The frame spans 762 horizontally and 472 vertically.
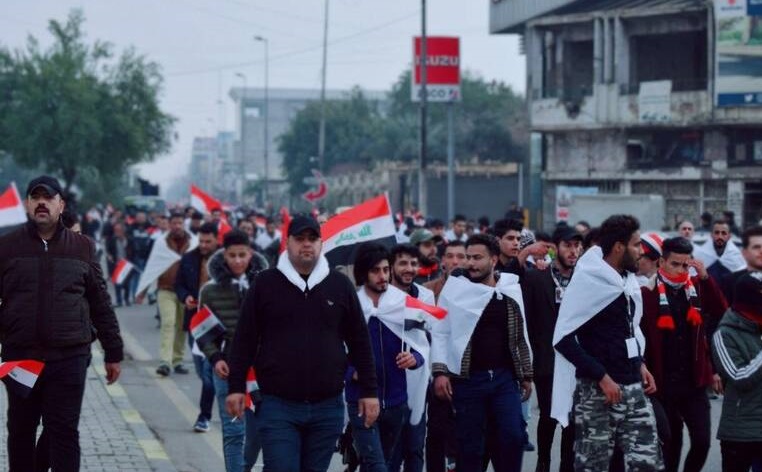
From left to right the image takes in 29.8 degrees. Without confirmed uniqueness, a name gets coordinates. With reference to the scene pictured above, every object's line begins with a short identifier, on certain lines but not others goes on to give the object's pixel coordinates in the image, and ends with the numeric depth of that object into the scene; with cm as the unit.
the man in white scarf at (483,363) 821
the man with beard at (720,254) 1614
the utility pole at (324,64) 6327
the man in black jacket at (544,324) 955
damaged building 4350
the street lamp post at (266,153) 8319
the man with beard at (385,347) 801
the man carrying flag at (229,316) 864
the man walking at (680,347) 859
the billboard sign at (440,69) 4422
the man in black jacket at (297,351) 673
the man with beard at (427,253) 1200
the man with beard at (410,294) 826
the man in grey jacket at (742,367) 714
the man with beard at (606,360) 748
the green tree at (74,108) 4956
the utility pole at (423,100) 4041
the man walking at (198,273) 1178
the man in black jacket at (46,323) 739
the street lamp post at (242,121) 11741
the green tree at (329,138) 8675
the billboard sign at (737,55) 4188
